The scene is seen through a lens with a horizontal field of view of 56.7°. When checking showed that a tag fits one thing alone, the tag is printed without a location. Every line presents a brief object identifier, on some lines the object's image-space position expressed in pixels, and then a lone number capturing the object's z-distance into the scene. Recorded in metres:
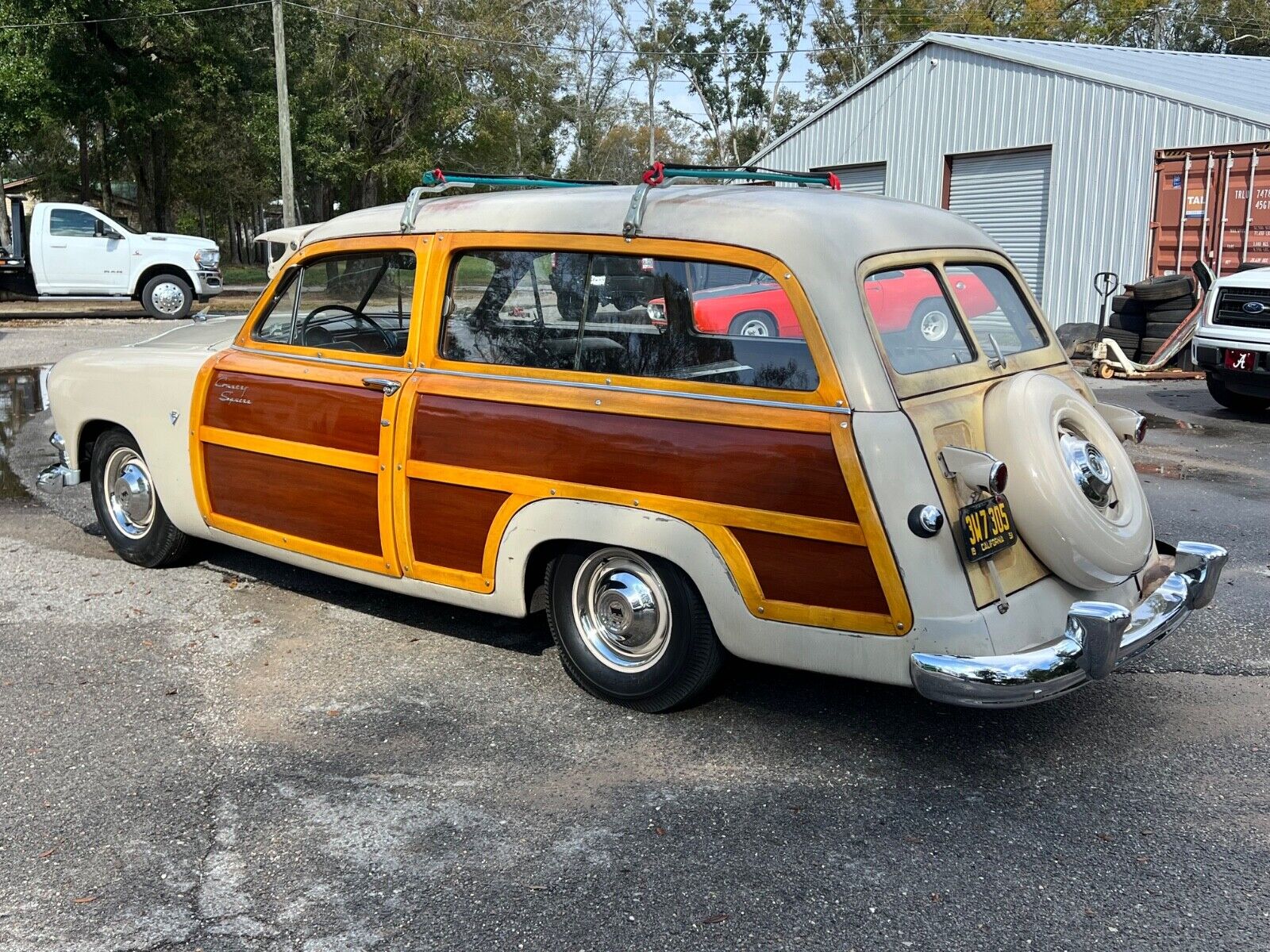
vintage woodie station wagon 3.56
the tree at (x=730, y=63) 56.97
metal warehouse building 15.83
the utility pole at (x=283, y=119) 24.03
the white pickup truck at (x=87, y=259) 20.09
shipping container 14.92
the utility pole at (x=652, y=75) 54.91
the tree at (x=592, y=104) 53.75
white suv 10.38
